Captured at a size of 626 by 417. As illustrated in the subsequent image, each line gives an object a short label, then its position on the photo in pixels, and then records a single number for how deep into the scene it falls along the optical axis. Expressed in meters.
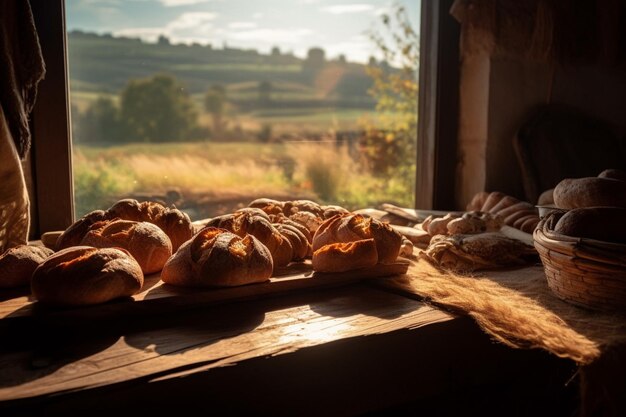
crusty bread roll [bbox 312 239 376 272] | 1.71
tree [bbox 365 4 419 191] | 3.30
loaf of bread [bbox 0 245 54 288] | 1.51
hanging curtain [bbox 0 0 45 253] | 1.93
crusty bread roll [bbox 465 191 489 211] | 3.18
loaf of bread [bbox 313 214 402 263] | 1.79
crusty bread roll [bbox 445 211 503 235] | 2.33
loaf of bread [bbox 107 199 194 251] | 1.82
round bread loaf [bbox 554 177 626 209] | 1.80
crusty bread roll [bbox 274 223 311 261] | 1.87
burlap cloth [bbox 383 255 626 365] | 1.40
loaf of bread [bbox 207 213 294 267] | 1.74
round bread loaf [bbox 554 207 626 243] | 1.55
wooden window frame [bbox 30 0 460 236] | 2.50
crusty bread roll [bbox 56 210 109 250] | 1.72
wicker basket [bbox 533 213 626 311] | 1.46
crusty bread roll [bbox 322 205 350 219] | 2.21
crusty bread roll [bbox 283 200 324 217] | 2.24
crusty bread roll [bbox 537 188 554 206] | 2.73
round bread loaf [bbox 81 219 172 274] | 1.61
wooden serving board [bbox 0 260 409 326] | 1.32
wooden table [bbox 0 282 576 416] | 1.11
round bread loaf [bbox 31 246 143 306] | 1.33
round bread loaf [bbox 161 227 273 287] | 1.49
